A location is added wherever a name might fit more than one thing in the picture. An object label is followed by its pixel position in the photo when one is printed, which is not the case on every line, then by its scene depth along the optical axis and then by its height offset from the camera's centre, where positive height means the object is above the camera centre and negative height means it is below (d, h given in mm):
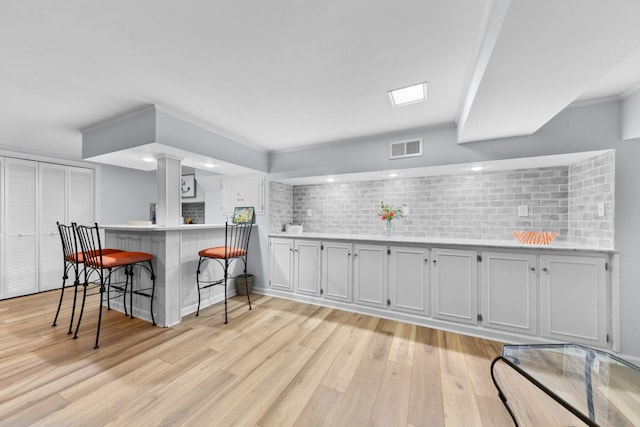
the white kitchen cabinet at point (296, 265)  3365 -758
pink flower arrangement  3252 -3
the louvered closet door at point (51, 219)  3842 -93
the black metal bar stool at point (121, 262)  2291 -478
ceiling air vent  2859 +771
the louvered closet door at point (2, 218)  3486 -73
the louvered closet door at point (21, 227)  3543 -211
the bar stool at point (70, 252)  2412 -437
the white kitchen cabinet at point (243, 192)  3838 +345
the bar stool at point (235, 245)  2812 -437
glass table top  1161 -880
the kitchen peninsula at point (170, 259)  2631 -527
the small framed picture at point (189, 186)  5121 +575
